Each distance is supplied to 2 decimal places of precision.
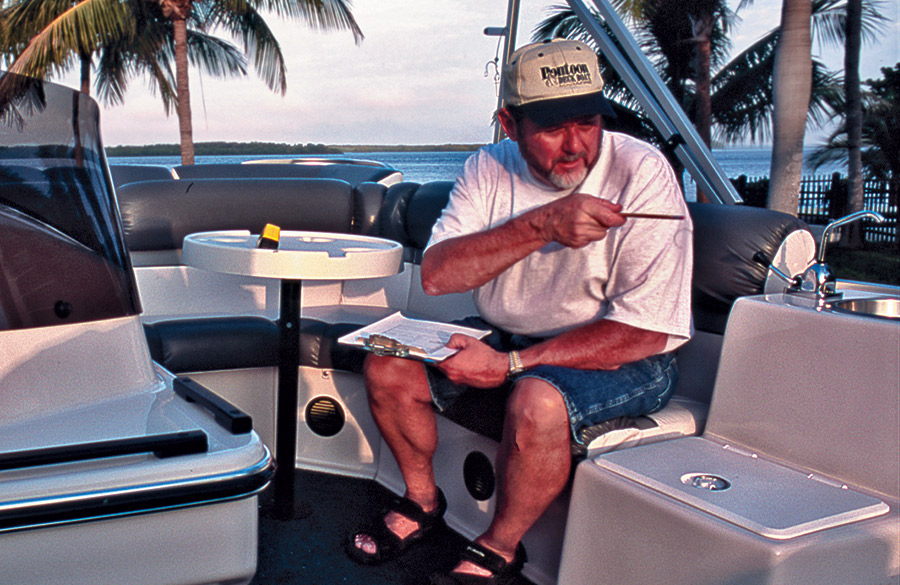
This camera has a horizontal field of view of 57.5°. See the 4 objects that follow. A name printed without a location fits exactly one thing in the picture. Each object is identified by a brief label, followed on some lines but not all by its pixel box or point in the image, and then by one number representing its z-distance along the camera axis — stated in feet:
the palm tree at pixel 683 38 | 47.01
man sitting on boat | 6.63
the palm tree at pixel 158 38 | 44.47
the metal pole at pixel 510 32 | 14.79
